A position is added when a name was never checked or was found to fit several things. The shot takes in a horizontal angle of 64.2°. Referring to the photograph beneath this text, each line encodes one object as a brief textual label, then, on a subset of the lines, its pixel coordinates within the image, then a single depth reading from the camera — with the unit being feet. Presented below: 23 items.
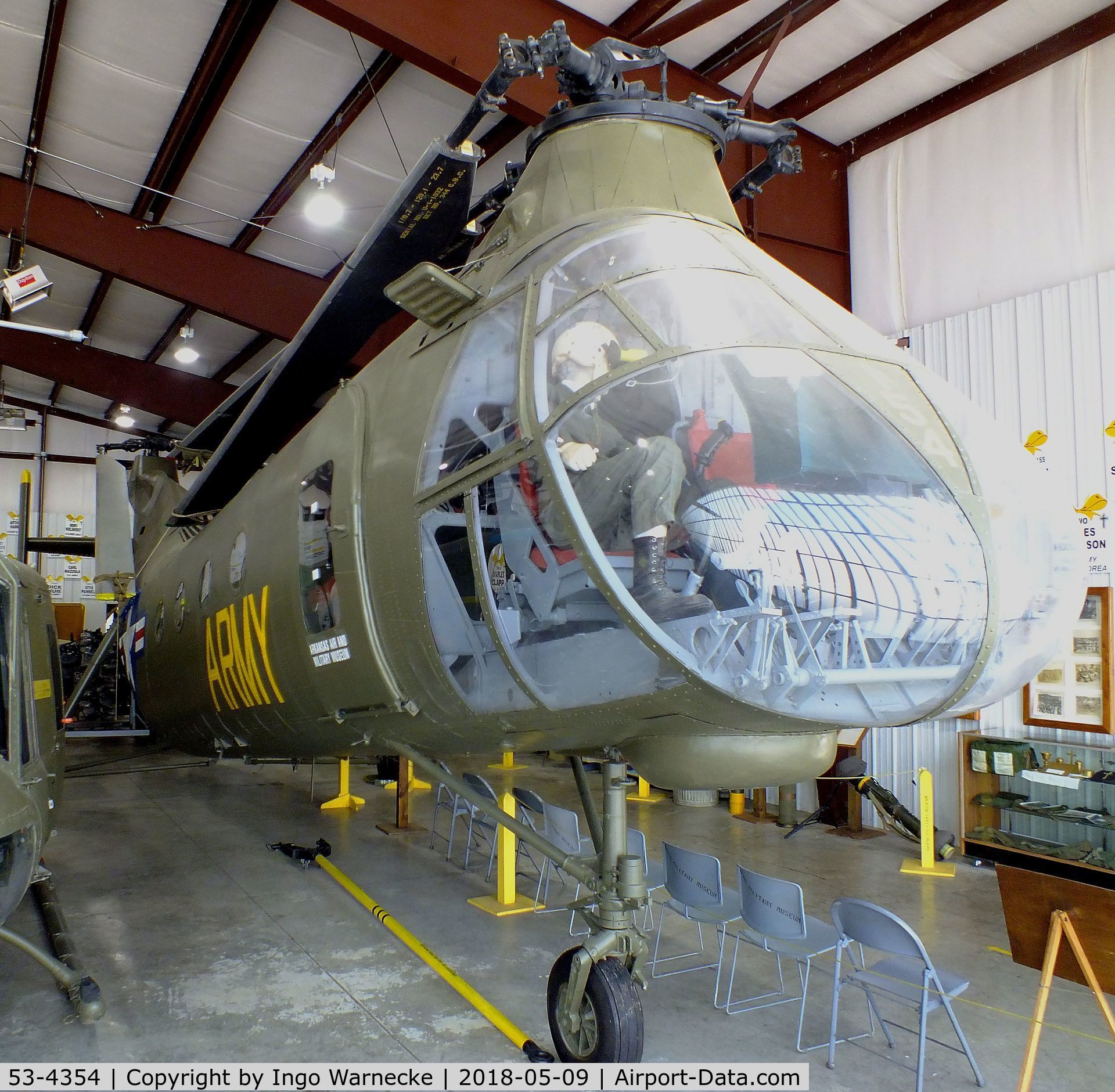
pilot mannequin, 8.46
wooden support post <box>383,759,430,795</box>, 38.04
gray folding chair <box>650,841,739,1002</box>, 17.80
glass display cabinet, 24.53
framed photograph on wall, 25.50
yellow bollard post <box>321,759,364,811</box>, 34.42
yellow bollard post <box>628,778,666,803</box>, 36.76
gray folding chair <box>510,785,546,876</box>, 25.57
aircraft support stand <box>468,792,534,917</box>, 22.34
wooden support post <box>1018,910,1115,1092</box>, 11.26
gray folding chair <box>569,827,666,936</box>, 19.99
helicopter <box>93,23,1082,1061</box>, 8.28
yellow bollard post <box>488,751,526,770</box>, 45.83
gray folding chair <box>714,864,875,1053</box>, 15.80
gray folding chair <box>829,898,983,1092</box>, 13.53
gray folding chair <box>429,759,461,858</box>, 28.45
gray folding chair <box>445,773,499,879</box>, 26.30
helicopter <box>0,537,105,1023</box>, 14.23
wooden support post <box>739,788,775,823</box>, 32.83
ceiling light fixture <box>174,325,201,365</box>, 54.49
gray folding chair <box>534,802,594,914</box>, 22.21
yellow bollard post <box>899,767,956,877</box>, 26.45
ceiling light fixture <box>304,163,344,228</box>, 29.58
